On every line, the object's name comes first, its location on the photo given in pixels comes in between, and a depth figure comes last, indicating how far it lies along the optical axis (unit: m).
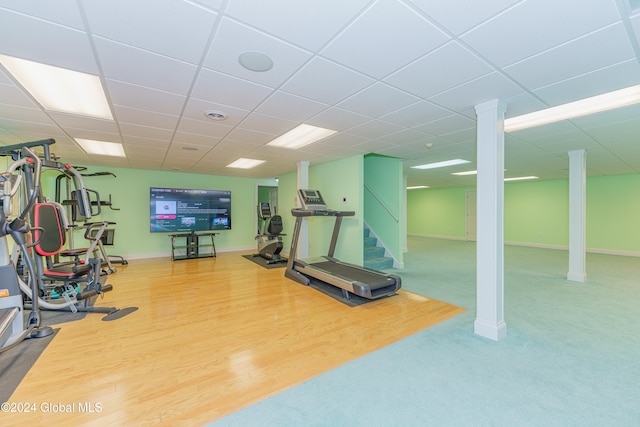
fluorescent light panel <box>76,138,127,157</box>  4.31
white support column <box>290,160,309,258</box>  5.86
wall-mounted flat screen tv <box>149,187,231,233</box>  6.84
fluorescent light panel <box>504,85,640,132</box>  2.60
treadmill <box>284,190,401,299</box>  3.62
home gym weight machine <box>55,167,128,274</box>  4.38
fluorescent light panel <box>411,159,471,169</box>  5.78
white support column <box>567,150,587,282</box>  4.69
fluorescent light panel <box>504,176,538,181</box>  8.16
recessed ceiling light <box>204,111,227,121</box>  2.98
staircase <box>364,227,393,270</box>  5.76
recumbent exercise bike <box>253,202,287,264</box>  6.25
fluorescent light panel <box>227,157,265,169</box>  5.86
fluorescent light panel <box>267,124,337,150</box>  3.78
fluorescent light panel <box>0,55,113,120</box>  2.14
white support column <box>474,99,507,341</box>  2.58
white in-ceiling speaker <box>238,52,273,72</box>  1.89
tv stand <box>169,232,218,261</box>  6.93
